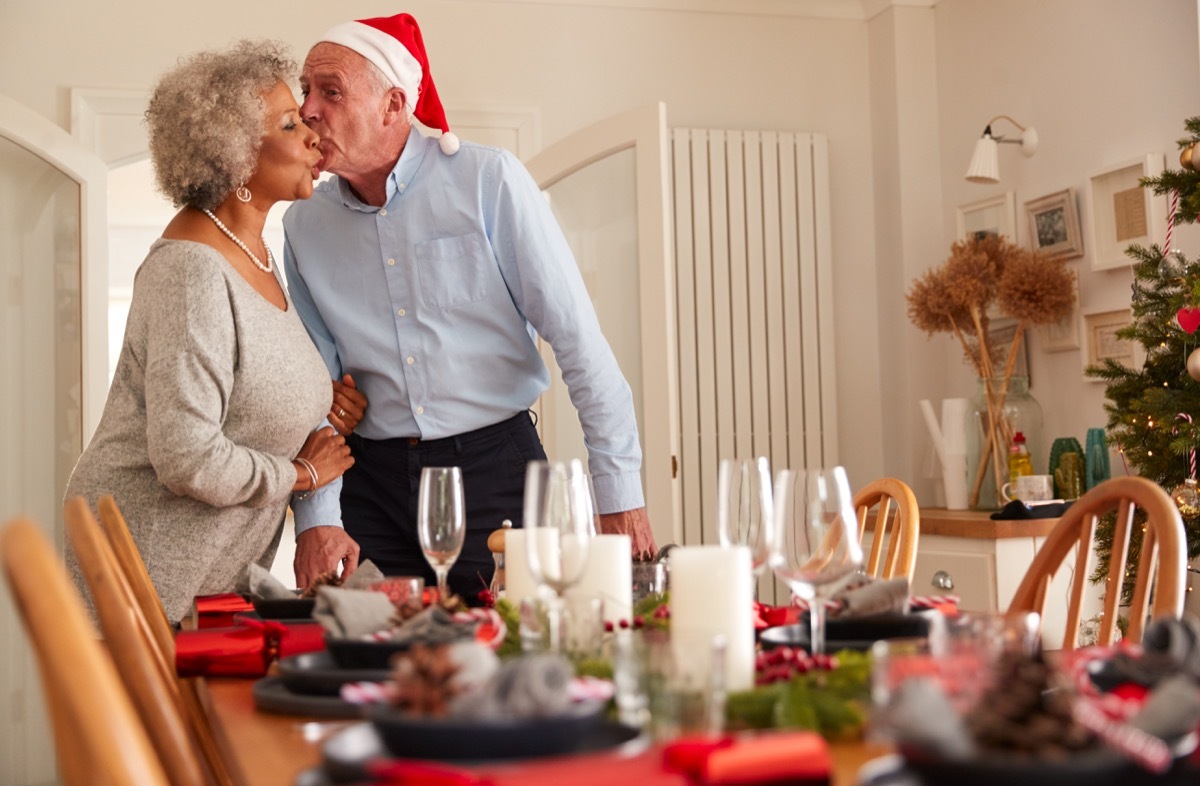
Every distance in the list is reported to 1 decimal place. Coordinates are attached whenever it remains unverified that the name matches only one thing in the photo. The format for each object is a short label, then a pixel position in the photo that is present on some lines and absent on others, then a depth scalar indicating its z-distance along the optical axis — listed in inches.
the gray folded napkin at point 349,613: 51.1
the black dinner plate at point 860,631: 51.3
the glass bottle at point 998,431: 158.9
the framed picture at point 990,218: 168.4
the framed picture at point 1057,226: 155.1
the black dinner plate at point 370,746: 30.8
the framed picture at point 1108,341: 145.7
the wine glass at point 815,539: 47.4
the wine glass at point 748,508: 49.7
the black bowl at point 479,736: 31.2
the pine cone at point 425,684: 33.2
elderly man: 98.3
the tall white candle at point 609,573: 54.0
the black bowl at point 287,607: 66.7
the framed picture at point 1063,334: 156.1
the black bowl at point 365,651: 46.6
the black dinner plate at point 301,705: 43.1
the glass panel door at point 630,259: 152.6
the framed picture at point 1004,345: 165.9
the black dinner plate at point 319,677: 45.1
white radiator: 183.3
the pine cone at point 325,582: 69.5
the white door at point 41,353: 152.4
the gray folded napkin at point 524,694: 32.6
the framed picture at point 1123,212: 141.1
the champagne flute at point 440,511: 57.0
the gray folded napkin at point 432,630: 48.0
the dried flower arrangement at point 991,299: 153.1
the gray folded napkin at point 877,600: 54.5
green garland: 37.7
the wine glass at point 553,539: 46.0
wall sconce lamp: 160.6
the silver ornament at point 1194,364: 110.9
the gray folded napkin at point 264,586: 70.8
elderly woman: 81.3
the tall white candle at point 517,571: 59.0
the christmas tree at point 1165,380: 115.6
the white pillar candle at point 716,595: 44.5
